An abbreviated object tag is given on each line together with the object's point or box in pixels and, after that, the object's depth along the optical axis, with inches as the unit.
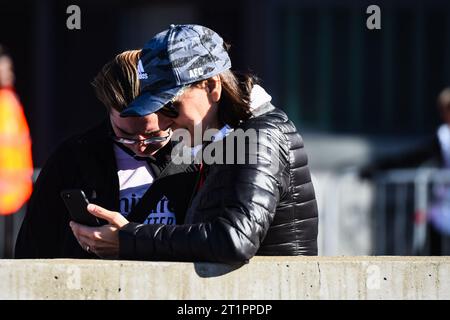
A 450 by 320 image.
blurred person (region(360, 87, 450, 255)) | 614.2
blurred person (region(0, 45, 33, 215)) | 603.5
